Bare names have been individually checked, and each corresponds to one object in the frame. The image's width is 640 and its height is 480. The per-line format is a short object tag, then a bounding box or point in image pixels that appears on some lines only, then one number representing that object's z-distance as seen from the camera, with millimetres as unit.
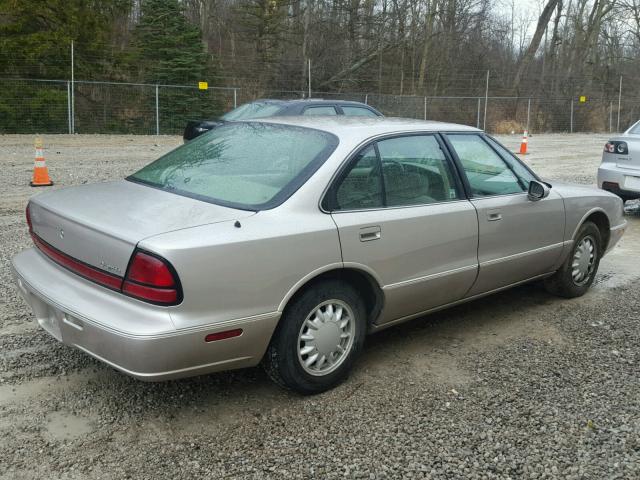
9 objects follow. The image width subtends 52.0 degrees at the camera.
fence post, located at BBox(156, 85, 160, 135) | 23600
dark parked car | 11180
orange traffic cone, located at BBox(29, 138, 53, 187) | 10352
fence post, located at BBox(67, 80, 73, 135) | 21766
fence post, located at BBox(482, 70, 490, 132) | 31906
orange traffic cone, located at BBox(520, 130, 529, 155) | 18922
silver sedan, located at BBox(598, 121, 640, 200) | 8758
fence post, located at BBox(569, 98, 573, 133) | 34562
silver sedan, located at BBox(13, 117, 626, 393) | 3035
